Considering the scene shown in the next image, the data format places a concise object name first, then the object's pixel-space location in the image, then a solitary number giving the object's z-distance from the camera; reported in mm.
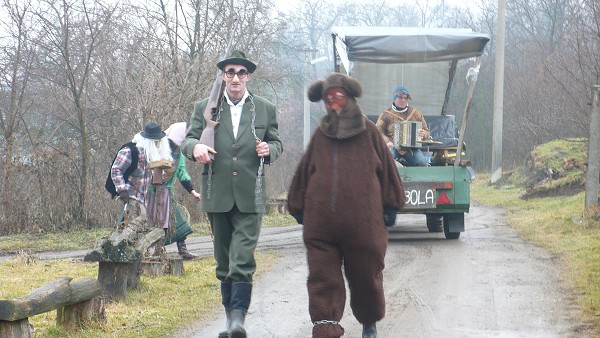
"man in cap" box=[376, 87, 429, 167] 14023
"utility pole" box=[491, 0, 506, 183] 30406
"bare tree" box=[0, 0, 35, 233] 17688
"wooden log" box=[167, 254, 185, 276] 10203
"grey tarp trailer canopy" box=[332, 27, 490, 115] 14734
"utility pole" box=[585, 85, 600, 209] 14711
